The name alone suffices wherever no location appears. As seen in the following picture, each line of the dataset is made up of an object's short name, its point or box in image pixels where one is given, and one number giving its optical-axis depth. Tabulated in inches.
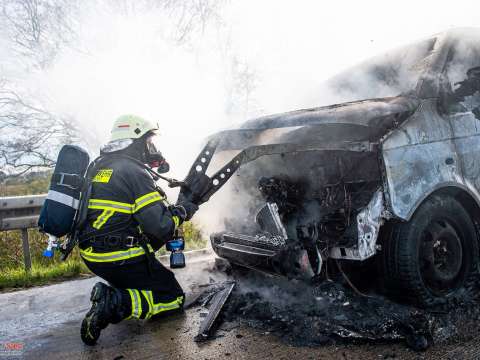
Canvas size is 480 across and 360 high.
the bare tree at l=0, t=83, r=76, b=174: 410.6
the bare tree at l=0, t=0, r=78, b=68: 403.9
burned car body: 110.3
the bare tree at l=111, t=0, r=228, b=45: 437.4
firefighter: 121.6
